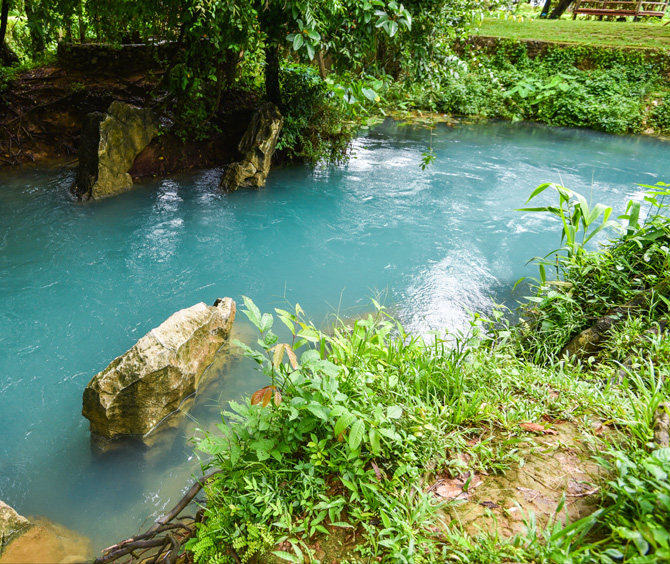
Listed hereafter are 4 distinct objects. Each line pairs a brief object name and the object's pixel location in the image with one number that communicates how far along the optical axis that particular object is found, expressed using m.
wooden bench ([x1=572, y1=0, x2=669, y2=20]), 17.11
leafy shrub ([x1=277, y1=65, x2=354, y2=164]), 7.58
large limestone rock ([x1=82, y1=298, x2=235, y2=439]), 3.02
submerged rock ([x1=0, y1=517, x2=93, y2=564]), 2.29
